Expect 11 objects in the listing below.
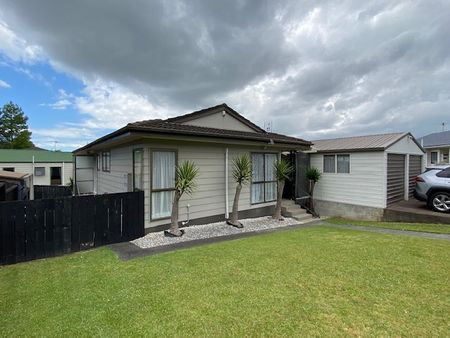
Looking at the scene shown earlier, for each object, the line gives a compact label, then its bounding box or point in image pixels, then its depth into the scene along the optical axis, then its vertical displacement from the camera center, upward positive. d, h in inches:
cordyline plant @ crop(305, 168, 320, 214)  501.7 -24.9
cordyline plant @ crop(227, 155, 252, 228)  326.0 -16.3
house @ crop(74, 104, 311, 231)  273.0 +7.1
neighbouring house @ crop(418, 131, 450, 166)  791.7 +56.8
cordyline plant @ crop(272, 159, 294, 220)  373.2 -18.7
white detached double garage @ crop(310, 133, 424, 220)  434.6 -14.1
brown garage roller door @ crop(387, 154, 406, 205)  443.2 -24.8
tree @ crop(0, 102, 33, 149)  1760.6 +268.4
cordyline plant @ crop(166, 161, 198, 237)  265.7 -23.0
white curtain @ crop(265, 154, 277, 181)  410.0 -2.4
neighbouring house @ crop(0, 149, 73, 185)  929.5 +3.2
